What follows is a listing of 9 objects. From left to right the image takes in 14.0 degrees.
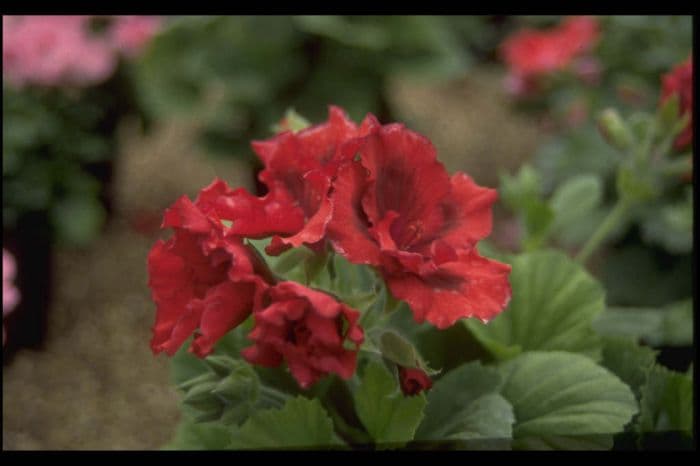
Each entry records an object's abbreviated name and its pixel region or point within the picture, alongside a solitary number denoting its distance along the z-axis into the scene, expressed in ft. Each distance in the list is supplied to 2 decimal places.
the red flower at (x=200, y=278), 2.85
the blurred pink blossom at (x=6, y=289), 3.50
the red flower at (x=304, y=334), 2.81
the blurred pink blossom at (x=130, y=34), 7.31
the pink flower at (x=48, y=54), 5.22
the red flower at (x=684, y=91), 3.39
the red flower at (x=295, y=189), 2.88
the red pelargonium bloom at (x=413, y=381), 2.91
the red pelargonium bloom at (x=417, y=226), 2.87
